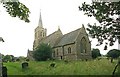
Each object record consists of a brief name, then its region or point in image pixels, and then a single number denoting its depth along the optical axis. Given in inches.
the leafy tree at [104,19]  165.6
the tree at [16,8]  142.6
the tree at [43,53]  607.2
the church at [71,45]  667.2
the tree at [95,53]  673.1
